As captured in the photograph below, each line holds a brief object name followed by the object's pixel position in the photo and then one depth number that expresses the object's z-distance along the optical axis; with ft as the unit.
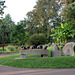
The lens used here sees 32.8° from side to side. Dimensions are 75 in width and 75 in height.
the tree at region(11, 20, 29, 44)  90.43
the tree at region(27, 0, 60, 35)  101.60
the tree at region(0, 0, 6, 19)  65.05
